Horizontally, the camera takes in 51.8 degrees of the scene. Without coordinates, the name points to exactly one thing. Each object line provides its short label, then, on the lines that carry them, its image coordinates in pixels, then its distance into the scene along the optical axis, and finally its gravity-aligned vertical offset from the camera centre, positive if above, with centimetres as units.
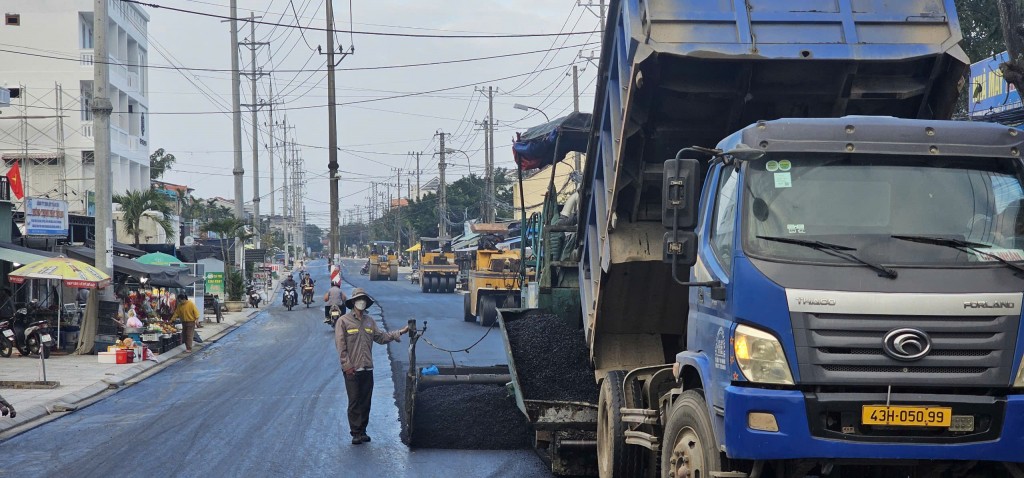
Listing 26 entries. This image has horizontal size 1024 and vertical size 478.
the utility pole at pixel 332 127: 3331 +392
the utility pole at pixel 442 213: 6744 +232
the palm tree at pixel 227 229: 4428 +100
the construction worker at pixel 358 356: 1109 -114
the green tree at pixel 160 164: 6719 +572
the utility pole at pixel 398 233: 10675 +157
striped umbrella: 2027 -34
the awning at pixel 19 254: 2252 +3
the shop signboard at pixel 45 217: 2397 +89
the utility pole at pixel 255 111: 5357 +742
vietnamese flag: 2719 +195
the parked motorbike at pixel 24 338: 2235 -177
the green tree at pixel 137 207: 3591 +162
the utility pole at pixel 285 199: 9512 +483
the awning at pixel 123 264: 2530 -26
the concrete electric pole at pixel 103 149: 2202 +225
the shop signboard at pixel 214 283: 3950 -116
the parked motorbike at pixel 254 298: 4475 -199
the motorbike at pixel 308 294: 4391 -182
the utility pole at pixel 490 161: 5709 +477
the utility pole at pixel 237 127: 4169 +495
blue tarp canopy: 1163 +119
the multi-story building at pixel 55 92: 3988 +647
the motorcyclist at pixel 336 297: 2698 -123
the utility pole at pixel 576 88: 4100 +625
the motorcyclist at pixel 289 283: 4334 -135
